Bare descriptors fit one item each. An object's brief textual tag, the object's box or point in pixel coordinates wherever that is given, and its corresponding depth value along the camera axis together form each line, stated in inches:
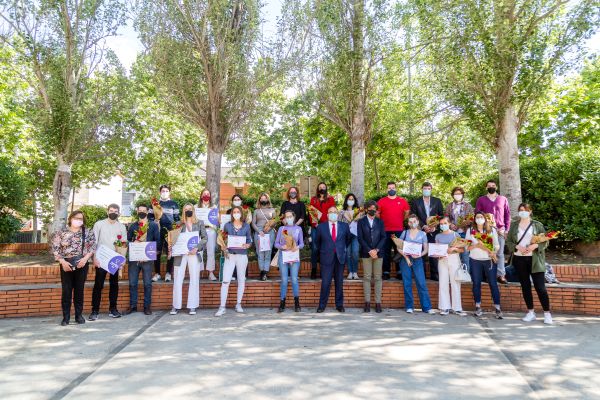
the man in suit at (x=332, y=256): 311.9
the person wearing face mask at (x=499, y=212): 325.7
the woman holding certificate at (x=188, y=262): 301.0
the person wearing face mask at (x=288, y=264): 313.9
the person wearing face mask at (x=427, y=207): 339.0
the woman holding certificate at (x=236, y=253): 307.0
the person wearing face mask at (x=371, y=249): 311.7
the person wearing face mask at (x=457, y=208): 330.2
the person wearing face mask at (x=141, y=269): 303.0
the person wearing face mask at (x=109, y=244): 290.7
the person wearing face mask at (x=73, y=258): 270.4
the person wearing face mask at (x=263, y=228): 340.3
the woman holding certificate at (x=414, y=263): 306.5
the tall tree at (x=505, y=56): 382.0
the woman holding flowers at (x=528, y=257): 273.3
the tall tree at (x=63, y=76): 430.6
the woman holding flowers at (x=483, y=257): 290.7
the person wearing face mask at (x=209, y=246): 345.1
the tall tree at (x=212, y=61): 426.6
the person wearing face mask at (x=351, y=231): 343.6
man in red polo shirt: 342.6
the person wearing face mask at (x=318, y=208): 354.0
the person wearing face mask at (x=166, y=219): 342.0
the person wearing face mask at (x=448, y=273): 303.4
